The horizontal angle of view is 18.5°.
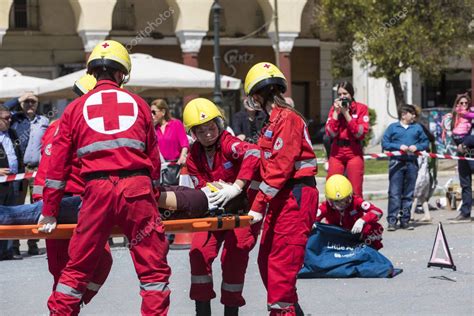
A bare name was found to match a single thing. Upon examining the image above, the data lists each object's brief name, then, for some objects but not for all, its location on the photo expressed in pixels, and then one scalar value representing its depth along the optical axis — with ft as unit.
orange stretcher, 32.08
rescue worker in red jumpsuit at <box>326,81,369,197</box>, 60.72
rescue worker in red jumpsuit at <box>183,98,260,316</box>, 35.75
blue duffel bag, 48.55
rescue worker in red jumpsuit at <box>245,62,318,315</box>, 33.03
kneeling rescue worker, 48.44
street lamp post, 109.46
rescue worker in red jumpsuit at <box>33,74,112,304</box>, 34.88
